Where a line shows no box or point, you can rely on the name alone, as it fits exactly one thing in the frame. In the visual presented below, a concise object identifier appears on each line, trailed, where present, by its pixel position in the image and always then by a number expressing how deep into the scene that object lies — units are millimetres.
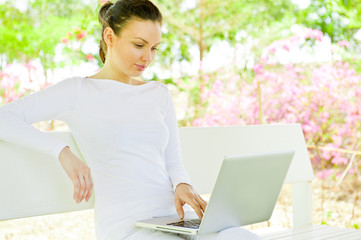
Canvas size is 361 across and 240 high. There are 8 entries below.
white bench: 1878
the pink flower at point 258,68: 5910
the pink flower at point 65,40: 6770
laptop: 1507
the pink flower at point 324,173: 5645
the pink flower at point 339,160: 5562
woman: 1700
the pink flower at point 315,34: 5741
